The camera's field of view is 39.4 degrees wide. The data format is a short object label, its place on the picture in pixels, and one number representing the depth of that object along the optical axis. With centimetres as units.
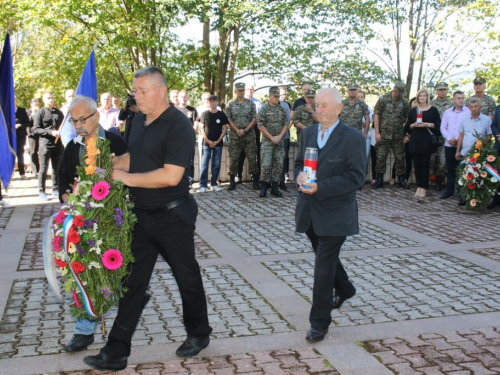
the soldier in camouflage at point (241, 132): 1429
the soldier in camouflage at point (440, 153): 1447
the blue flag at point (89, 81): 786
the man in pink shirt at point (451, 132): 1336
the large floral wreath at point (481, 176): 1182
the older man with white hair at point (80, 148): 520
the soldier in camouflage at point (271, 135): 1352
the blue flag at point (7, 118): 843
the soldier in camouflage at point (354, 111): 1420
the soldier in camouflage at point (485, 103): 1321
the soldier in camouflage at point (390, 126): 1455
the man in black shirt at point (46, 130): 1308
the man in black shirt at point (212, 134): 1442
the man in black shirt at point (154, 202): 472
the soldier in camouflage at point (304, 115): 1365
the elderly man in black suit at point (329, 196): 546
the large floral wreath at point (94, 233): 477
